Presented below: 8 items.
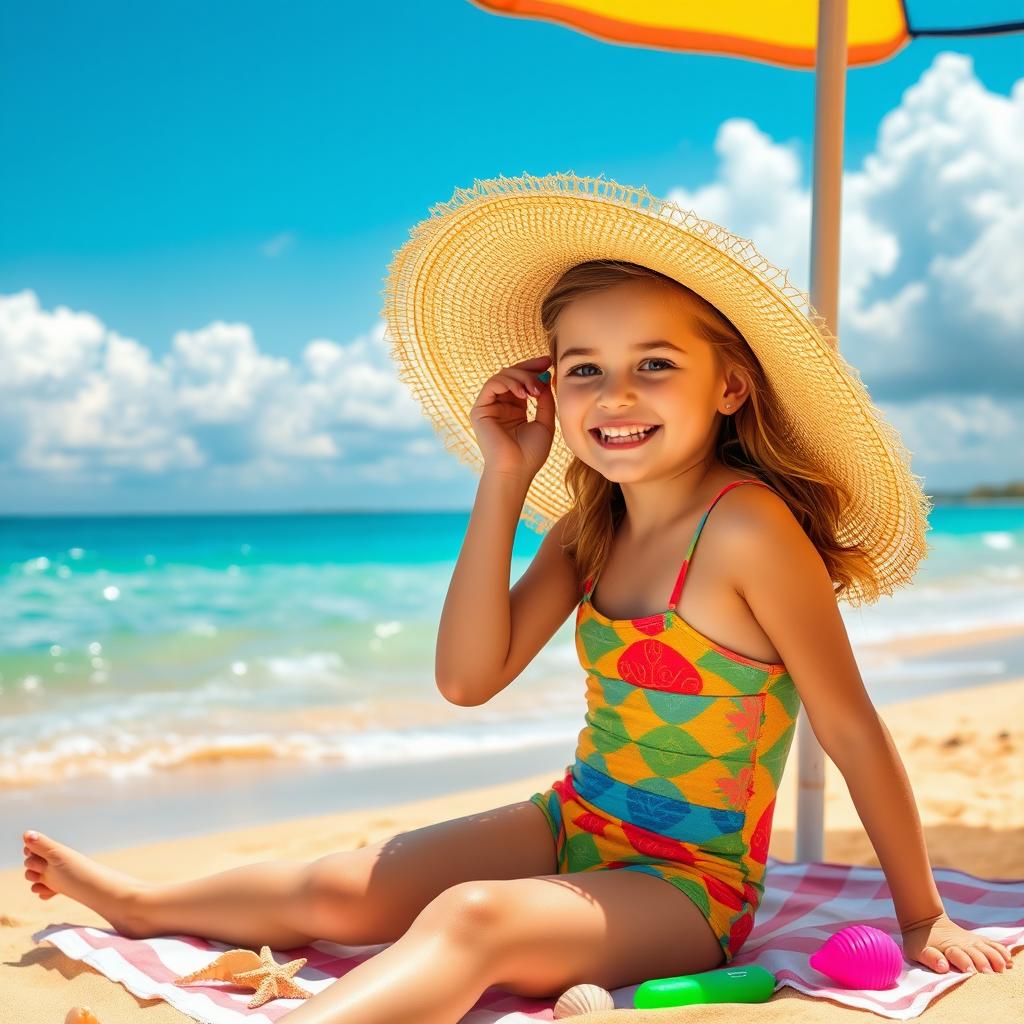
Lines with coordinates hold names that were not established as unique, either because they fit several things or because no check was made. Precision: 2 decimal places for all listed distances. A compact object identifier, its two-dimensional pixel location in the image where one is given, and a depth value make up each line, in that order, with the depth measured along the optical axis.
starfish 1.76
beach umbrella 3.16
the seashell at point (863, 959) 1.68
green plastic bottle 1.62
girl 1.80
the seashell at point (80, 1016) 1.58
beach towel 1.69
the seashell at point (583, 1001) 1.62
